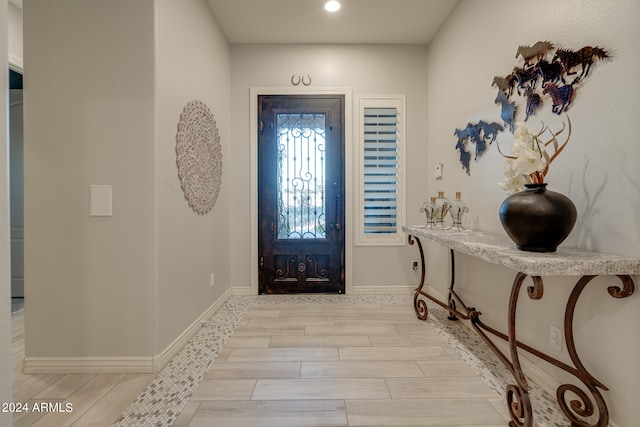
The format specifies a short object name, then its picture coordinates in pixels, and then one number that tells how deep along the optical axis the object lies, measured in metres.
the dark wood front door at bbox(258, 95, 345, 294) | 3.49
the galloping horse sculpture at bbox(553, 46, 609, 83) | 1.40
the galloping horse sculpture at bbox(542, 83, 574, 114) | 1.56
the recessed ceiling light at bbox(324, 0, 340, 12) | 2.79
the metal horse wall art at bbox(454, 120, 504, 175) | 2.27
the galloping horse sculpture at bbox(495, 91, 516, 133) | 2.02
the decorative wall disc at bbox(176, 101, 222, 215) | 2.28
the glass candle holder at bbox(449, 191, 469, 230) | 2.37
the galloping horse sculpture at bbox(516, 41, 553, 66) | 1.71
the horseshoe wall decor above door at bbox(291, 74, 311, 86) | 3.46
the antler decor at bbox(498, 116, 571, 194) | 1.40
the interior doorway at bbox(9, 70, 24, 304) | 3.37
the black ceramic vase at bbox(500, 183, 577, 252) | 1.31
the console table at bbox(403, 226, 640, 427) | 1.20
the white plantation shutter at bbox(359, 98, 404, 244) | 3.51
